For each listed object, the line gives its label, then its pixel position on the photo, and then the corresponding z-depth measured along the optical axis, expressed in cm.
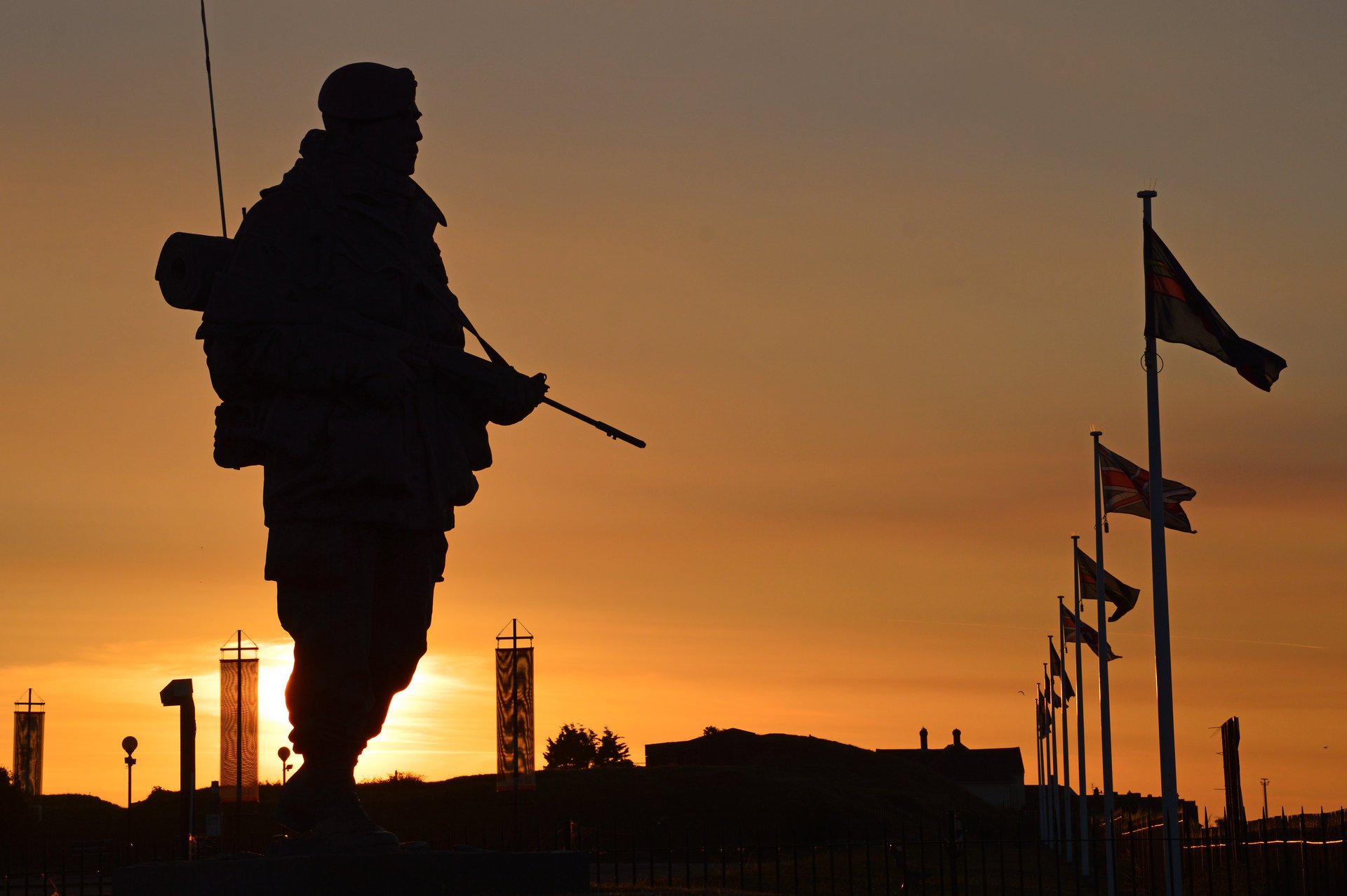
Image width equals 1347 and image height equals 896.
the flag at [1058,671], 4331
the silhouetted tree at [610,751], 10175
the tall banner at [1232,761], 3241
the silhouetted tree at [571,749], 9900
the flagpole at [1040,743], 6078
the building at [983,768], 10981
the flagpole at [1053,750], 5162
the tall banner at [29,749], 4612
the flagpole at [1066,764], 4645
